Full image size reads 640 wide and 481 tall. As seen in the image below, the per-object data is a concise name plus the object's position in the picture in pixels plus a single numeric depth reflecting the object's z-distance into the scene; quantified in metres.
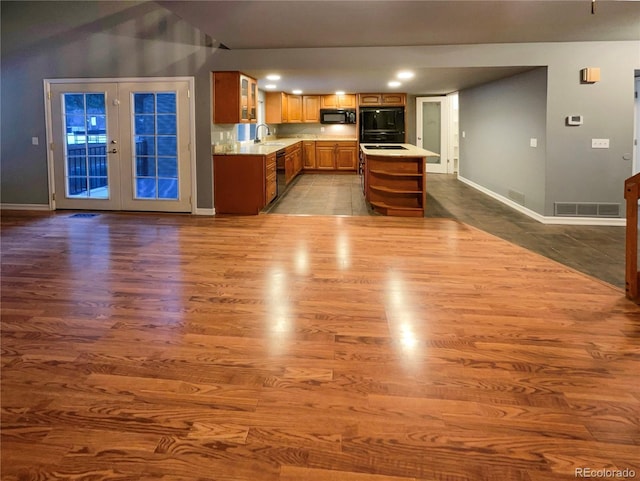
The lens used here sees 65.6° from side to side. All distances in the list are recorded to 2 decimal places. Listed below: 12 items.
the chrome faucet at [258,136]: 10.35
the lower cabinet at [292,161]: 9.44
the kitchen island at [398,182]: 7.00
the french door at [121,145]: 7.09
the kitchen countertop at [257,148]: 7.14
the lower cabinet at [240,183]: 7.06
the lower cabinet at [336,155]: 12.65
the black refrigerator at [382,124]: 12.17
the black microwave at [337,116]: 12.48
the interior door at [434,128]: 12.80
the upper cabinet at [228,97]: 6.87
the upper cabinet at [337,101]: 12.52
